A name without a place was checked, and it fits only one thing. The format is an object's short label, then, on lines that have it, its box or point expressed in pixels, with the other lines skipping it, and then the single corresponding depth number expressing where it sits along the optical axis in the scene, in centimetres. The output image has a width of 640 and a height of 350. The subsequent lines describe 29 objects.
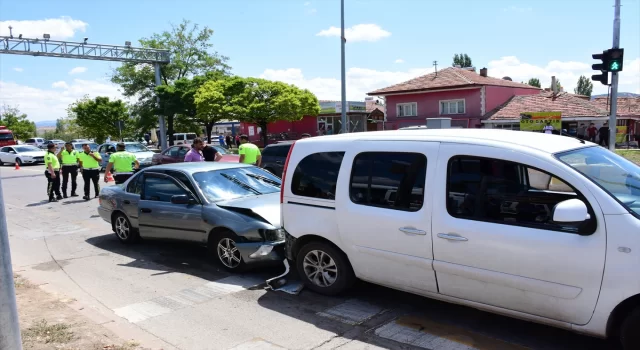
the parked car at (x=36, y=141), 5934
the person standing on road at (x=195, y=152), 1120
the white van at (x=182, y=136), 4878
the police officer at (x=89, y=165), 1366
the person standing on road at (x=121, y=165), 1235
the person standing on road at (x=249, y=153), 1182
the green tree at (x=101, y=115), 4769
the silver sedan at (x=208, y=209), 598
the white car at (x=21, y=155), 3238
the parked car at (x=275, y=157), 1602
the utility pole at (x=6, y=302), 326
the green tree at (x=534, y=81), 9029
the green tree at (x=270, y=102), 3269
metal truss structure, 2698
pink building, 3509
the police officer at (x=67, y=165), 1442
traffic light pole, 1323
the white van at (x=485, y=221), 346
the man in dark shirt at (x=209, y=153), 1222
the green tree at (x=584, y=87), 10294
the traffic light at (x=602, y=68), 1298
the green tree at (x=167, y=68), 4409
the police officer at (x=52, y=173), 1391
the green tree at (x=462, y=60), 7741
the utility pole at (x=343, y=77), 1859
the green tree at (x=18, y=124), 6825
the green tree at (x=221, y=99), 3319
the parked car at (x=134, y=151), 2272
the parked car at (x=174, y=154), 1914
